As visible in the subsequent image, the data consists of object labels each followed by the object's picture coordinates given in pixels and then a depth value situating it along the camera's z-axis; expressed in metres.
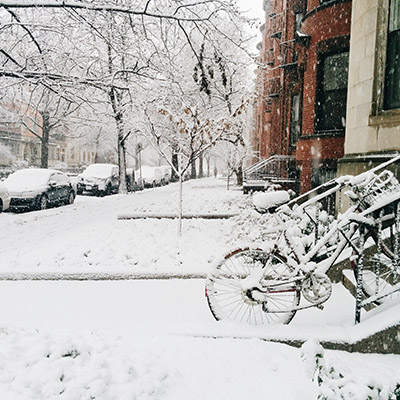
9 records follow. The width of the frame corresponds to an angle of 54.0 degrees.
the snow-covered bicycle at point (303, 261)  3.62
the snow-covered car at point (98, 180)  22.55
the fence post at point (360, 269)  3.52
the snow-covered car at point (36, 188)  14.53
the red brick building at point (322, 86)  10.21
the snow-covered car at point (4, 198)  13.60
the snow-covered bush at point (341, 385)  1.68
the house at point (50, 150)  46.78
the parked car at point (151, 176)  31.27
